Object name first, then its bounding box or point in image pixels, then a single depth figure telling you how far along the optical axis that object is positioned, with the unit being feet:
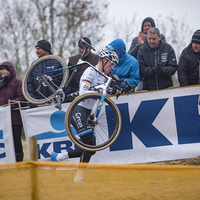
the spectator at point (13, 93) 44.42
